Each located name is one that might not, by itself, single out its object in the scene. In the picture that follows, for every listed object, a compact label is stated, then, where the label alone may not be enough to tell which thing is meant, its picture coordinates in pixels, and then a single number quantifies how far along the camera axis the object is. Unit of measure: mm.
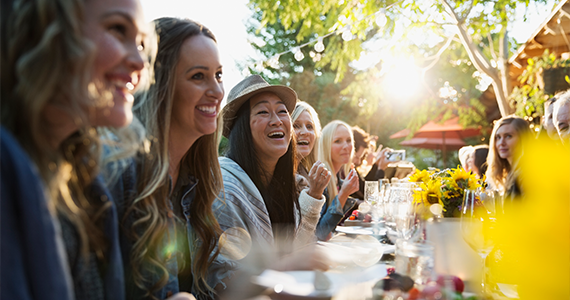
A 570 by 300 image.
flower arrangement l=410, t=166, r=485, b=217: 2348
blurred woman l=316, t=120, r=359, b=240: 4762
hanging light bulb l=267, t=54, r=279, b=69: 6777
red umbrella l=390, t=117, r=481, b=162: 12570
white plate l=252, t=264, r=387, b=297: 1047
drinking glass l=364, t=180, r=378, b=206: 3520
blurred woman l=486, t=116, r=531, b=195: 4555
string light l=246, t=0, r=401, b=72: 5320
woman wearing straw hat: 2521
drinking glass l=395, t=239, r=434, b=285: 1226
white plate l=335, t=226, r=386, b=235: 2591
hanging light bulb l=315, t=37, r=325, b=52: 5973
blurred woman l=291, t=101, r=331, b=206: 4051
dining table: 1028
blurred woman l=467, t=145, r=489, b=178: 5836
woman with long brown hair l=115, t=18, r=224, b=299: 1326
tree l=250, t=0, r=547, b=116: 5898
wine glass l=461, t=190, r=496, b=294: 1288
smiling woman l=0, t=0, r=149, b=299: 688
